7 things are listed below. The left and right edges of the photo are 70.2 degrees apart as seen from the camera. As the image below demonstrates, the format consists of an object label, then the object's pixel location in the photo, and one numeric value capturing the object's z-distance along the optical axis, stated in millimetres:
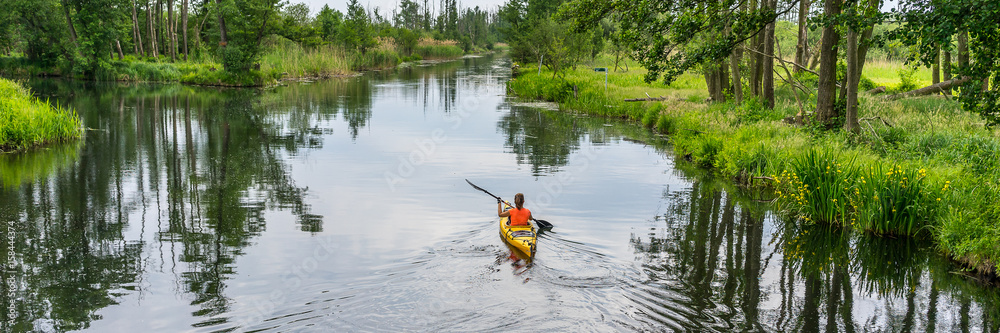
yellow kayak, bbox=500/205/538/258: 9633
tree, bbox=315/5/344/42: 60381
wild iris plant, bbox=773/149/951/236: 10758
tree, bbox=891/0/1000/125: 8273
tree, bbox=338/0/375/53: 61344
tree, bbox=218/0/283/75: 40781
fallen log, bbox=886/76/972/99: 22744
